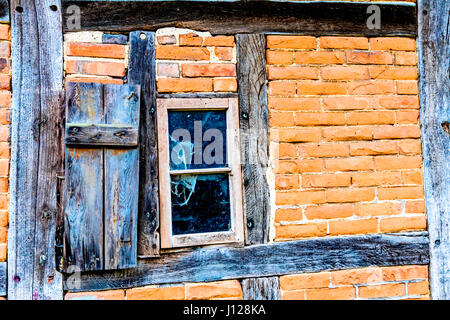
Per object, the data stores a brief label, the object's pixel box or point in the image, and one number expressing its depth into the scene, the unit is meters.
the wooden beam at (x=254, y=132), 2.24
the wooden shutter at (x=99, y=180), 2.02
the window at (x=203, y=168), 2.22
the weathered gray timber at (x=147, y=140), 2.14
